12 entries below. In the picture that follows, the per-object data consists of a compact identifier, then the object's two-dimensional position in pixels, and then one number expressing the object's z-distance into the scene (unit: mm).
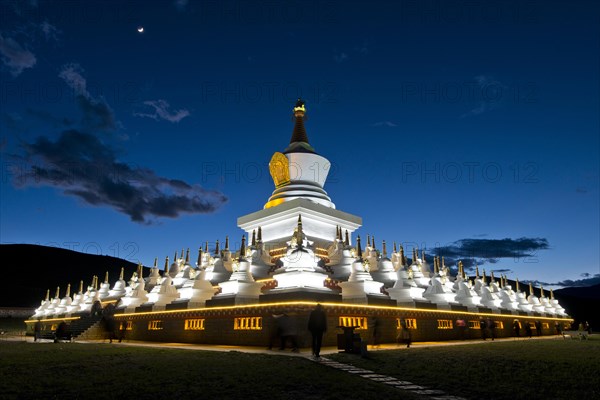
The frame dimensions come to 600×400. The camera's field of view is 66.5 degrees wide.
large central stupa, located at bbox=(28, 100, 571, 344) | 20016
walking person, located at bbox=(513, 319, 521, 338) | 31180
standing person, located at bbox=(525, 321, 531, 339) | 32094
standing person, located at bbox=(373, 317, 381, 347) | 20109
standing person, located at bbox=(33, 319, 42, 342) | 26578
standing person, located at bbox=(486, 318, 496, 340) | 26066
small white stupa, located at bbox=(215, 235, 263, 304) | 20392
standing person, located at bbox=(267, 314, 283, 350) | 17516
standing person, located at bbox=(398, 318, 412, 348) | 19364
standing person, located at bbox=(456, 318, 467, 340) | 25856
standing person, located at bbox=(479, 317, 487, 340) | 25625
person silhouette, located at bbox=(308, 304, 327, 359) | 13773
